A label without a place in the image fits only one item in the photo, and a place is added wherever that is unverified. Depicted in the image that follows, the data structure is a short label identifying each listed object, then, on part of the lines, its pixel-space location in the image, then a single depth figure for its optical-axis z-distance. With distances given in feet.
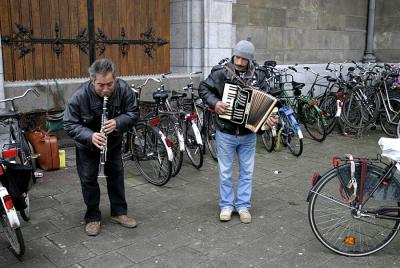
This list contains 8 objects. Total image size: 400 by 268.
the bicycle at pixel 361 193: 12.14
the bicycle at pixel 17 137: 16.46
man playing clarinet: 12.76
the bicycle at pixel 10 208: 11.23
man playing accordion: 14.17
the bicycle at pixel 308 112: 25.84
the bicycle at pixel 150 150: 17.95
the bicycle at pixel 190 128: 19.95
